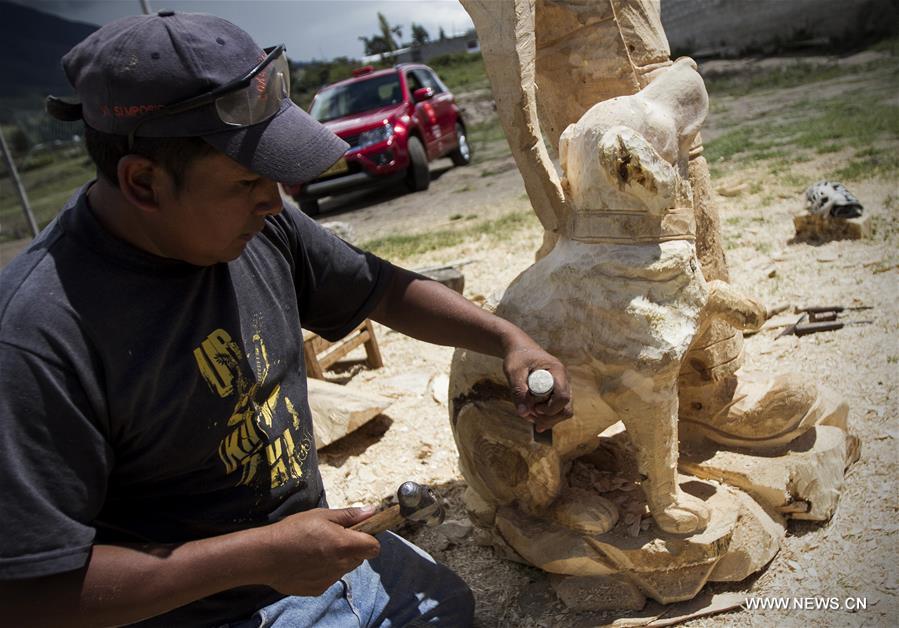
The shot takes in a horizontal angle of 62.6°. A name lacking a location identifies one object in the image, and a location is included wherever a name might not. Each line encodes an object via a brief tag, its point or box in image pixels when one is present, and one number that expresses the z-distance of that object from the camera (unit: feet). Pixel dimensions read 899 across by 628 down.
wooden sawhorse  13.43
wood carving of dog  6.50
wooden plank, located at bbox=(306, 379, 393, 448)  11.41
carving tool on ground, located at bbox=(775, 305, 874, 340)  12.11
